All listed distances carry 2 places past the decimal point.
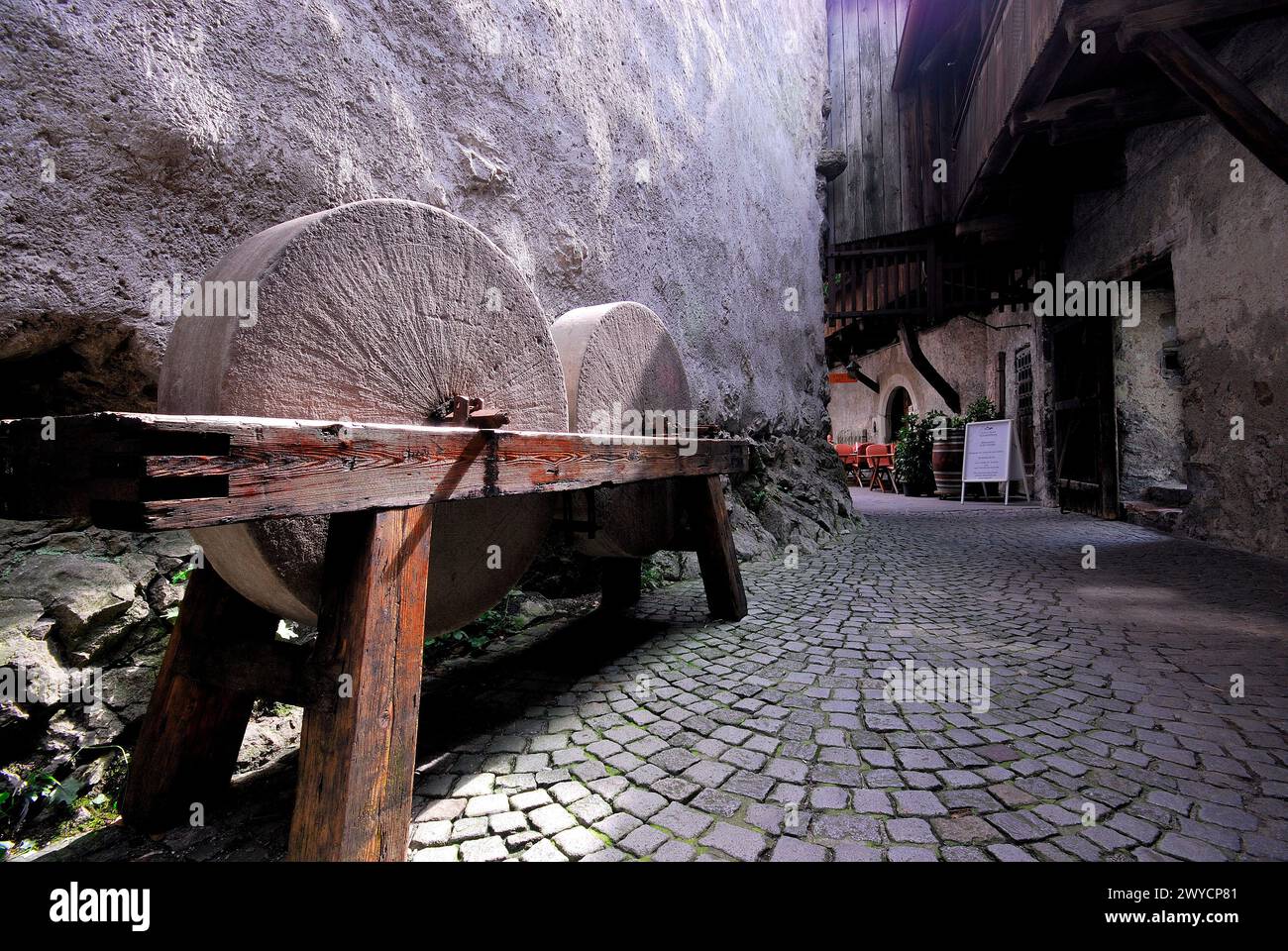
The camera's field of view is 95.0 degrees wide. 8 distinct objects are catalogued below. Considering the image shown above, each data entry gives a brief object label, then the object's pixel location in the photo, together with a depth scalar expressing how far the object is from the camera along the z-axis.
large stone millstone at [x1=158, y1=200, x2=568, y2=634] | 1.31
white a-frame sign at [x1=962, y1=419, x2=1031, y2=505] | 9.09
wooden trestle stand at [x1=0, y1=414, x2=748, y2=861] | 0.94
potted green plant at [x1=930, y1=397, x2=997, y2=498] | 9.98
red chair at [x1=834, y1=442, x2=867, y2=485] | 14.10
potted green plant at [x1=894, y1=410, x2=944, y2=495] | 11.20
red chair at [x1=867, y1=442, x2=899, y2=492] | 13.09
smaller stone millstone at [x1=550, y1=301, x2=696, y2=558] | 2.44
